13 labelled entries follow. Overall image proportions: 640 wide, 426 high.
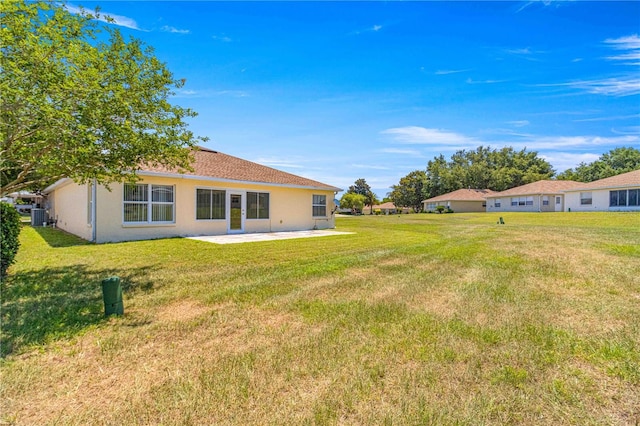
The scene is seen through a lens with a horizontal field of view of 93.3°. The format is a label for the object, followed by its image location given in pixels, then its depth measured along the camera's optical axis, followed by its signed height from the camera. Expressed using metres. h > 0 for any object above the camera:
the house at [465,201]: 49.22 +1.78
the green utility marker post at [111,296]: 4.07 -1.17
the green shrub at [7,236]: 5.75 -0.51
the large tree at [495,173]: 55.62 +7.34
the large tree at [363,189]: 76.56 +5.66
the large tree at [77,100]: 4.34 +1.82
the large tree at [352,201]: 62.28 +2.11
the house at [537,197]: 37.97 +1.98
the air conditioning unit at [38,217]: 19.73 -0.48
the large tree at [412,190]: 60.41 +4.30
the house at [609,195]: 27.36 +1.75
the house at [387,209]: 64.53 +0.55
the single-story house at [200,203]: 11.60 +0.35
